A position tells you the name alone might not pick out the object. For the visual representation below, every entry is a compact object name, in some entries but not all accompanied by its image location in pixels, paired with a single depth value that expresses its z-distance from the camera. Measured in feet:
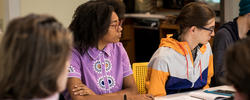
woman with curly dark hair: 6.75
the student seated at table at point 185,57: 7.67
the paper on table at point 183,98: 7.01
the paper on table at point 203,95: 6.87
